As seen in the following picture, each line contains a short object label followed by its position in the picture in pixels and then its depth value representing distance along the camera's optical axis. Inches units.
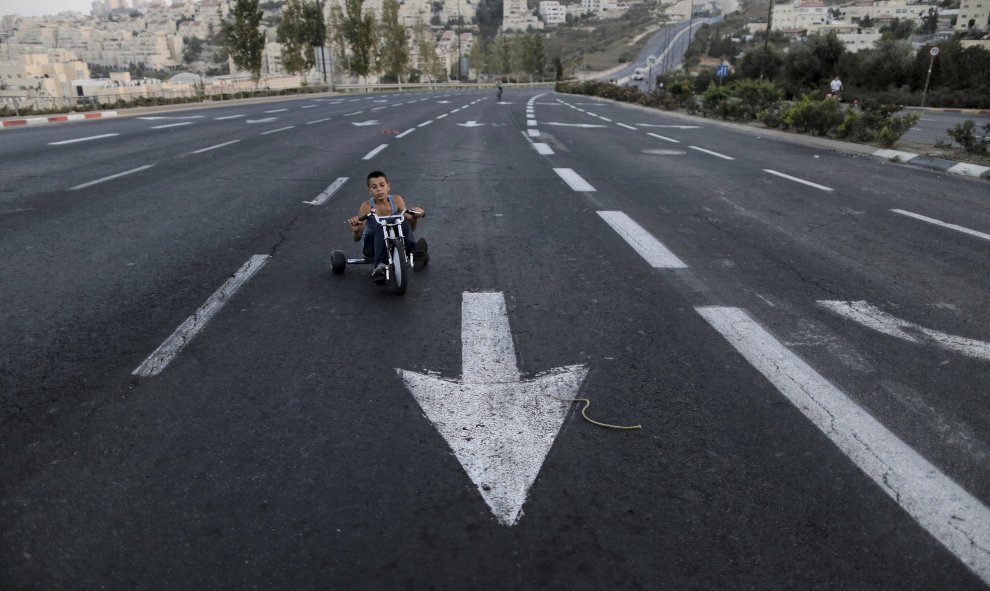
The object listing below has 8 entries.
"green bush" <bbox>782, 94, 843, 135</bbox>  721.0
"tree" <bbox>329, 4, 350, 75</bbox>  2898.6
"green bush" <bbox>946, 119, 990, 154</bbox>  565.3
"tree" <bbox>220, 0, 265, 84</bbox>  1884.8
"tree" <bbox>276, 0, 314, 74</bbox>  2356.1
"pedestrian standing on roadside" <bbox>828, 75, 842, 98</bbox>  1316.3
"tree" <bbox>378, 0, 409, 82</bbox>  2970.0
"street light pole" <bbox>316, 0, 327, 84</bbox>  2266.2
